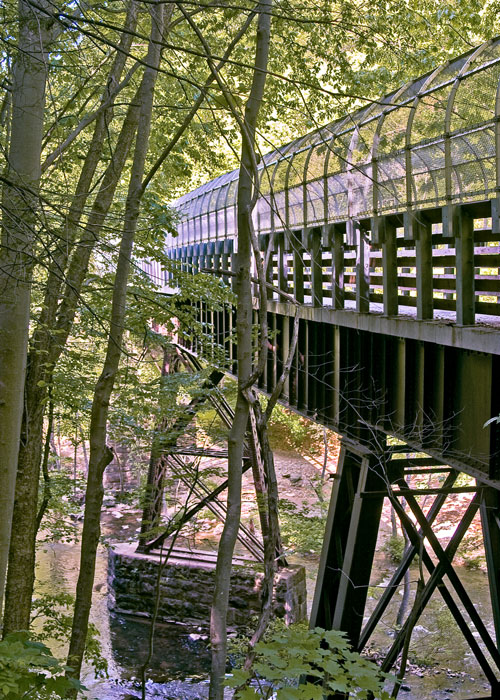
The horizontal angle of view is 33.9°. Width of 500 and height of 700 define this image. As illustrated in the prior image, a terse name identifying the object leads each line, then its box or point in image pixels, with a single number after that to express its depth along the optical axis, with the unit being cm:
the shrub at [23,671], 408
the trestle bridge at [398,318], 646
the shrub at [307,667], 452
